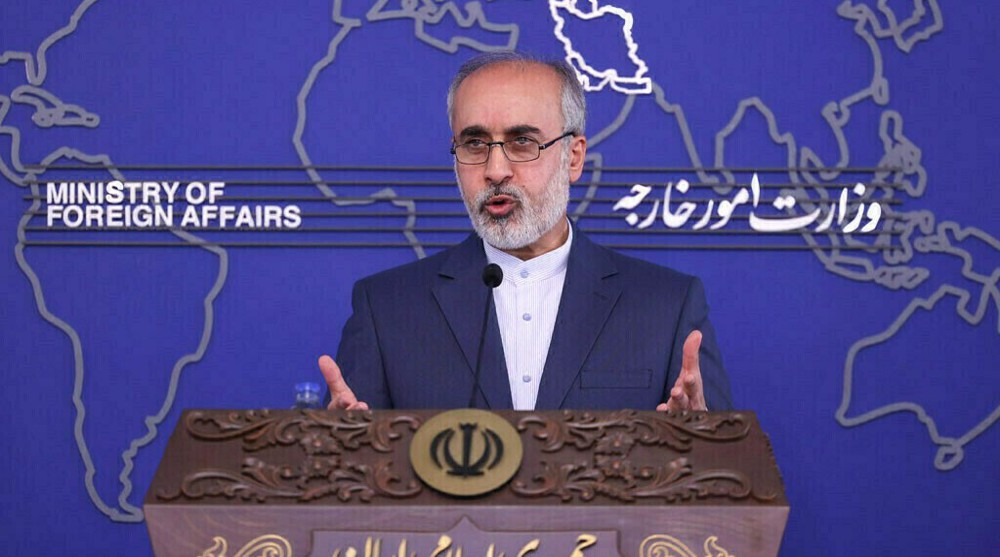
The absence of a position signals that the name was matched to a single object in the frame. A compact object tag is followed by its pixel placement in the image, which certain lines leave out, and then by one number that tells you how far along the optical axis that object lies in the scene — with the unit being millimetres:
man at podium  4801
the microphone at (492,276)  4082
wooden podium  3139
